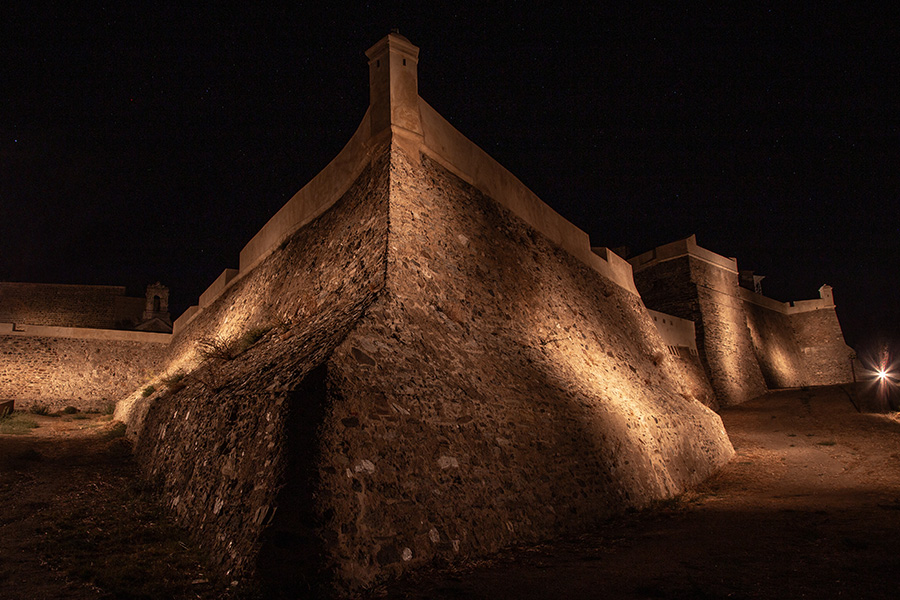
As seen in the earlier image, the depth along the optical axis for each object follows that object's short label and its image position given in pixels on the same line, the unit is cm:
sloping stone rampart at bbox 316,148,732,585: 426
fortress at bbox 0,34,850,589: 411
